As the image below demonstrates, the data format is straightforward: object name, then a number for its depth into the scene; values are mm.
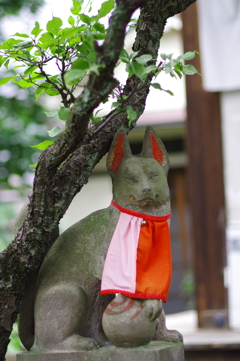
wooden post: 5277
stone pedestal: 2456
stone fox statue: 2516
